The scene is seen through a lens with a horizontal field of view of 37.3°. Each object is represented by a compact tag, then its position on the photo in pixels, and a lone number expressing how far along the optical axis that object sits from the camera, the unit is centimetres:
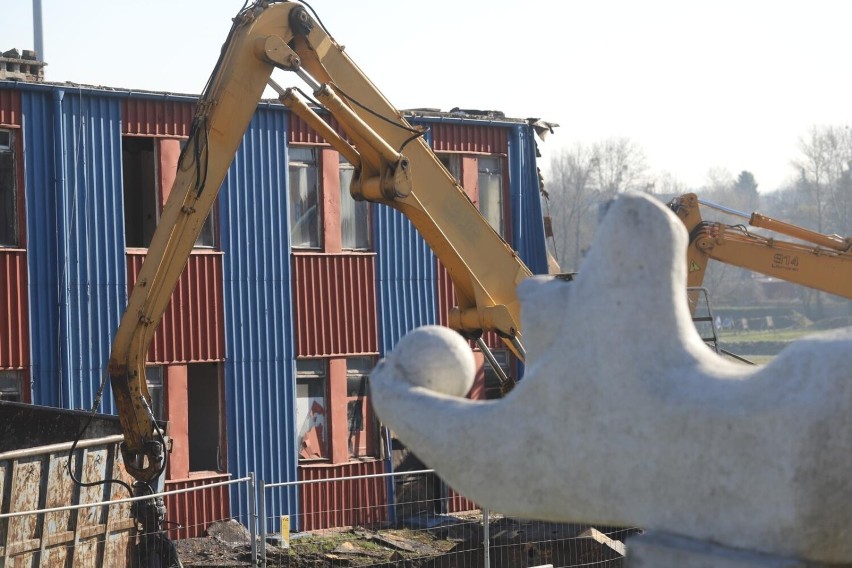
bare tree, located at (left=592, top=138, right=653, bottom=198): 8788
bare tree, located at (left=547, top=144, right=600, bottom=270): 8331
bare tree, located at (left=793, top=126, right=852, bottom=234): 9094
